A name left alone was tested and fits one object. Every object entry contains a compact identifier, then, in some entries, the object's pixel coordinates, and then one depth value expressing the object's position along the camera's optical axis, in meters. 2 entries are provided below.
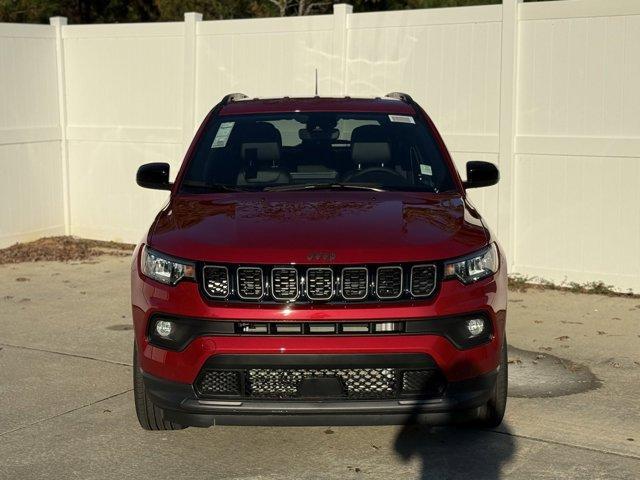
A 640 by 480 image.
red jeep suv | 4.71
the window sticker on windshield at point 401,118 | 6.60
